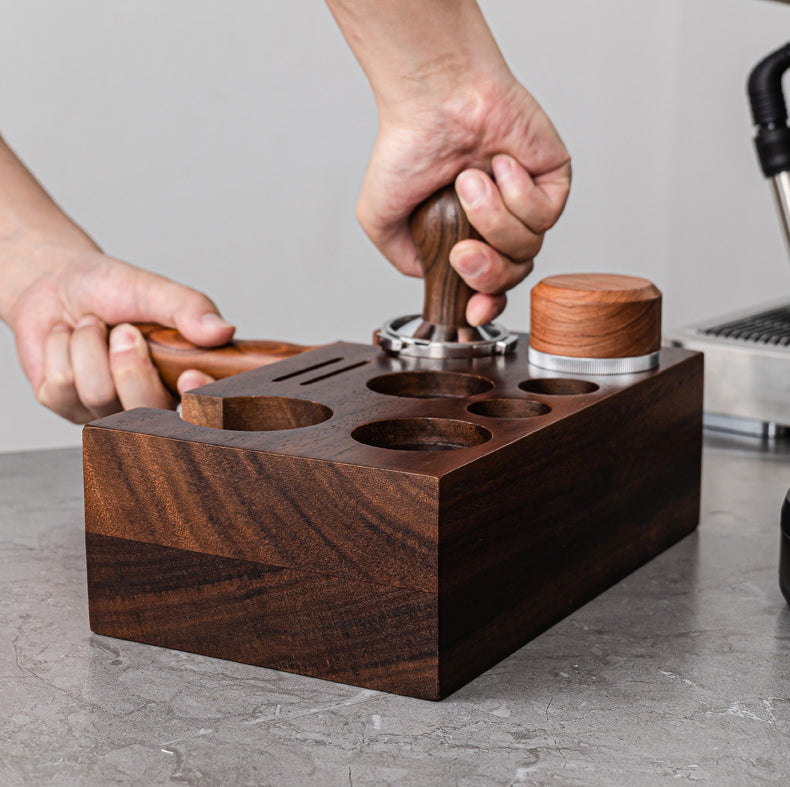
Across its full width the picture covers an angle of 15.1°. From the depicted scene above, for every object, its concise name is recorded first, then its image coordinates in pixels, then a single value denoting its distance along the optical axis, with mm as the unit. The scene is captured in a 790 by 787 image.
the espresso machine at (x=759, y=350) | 1500
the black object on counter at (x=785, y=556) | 1219
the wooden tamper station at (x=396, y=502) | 1156
